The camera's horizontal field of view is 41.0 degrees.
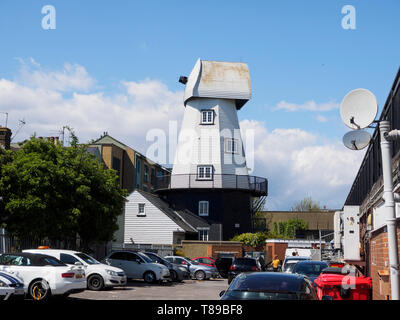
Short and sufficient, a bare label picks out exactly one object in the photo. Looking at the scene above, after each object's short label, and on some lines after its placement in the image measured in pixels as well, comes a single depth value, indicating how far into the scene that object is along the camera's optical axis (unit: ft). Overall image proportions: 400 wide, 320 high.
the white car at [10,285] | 48.32
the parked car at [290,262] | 75.92
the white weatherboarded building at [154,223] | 161.48
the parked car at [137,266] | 90.63
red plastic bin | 47.19
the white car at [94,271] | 69.97
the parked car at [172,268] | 100.07
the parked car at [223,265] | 128.16
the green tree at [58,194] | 76.02
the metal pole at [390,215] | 29.60
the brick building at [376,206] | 39.91
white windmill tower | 171.12
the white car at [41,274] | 54.60
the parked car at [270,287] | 32.32
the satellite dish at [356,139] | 34.17
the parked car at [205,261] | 131.59
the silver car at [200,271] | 113.50
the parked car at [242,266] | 100.94
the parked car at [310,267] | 67.15
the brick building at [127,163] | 195.31
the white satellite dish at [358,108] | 35.29
